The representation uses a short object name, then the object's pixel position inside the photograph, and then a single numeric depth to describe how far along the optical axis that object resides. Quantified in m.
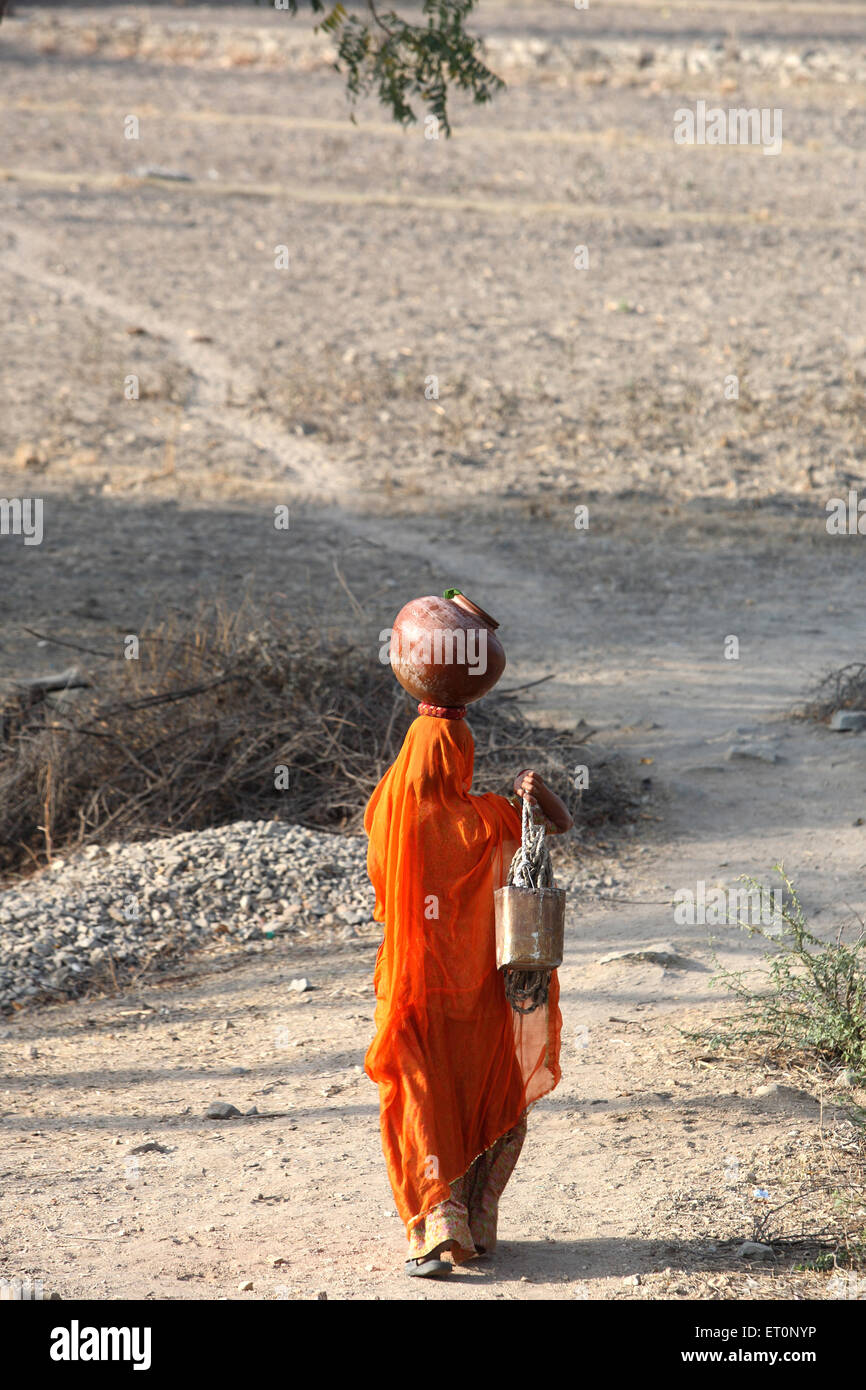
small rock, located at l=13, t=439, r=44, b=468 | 21.69
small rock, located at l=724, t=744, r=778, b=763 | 12.71
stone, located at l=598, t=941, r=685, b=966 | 9.41
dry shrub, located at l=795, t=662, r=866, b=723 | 13.34
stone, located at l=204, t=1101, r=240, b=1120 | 7.59
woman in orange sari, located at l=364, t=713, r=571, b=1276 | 5.50
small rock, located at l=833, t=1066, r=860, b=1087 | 7.31
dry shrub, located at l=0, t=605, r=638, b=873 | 11.53
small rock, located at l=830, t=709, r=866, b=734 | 13.08
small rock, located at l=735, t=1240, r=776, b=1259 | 5.90
